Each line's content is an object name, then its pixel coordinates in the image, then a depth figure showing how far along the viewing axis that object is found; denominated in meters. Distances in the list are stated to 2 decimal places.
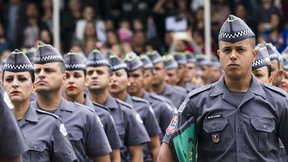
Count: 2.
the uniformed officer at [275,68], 9.58
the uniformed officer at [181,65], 15.88
